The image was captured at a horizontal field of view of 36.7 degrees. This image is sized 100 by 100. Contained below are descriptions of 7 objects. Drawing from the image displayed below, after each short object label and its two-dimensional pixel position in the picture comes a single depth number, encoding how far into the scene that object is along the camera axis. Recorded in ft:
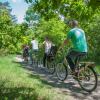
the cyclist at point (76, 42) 14.68
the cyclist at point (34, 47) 29.61
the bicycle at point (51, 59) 21.68
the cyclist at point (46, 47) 23.19
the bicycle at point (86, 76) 13.88
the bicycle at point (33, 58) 29.51
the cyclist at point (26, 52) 34.12
